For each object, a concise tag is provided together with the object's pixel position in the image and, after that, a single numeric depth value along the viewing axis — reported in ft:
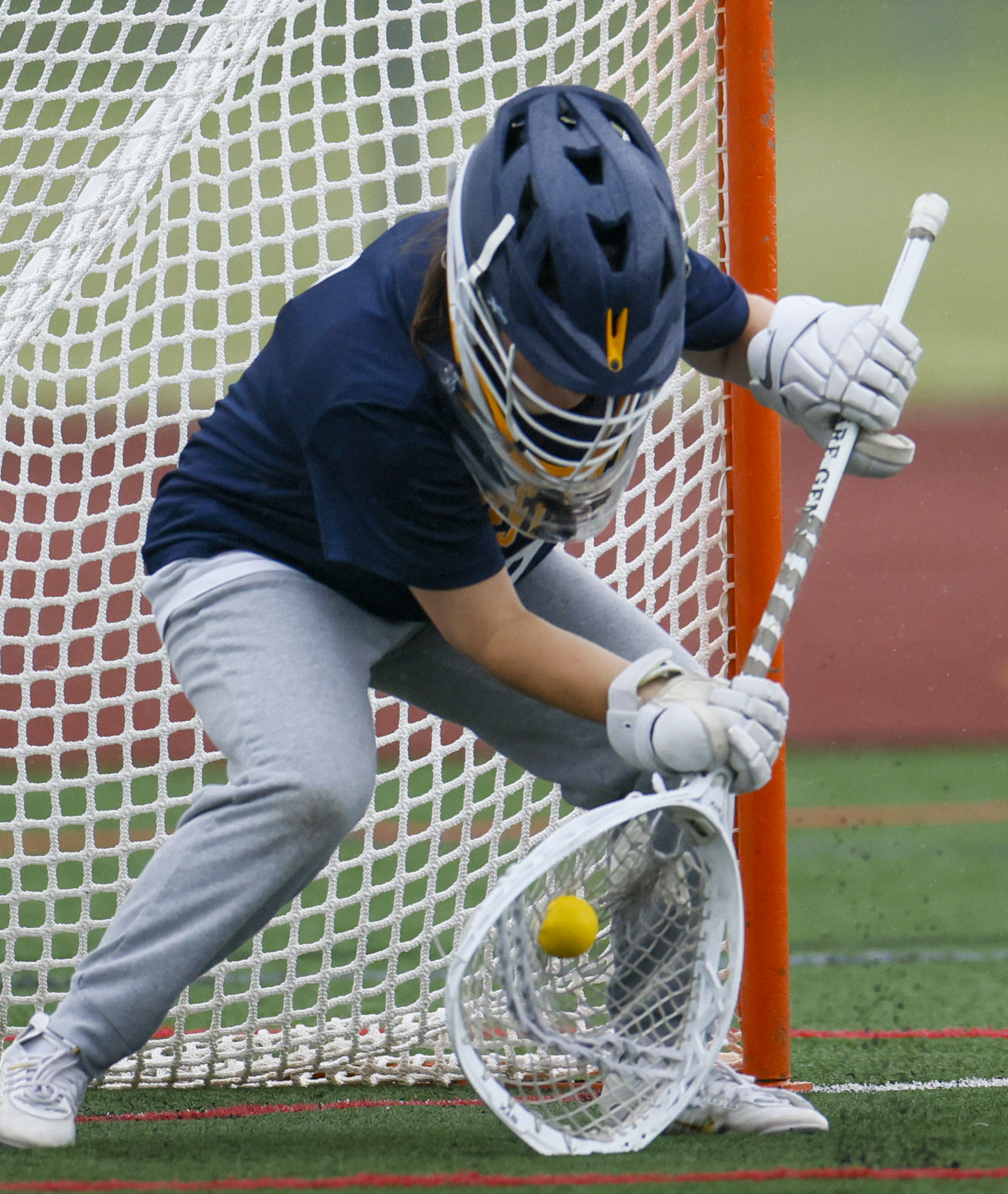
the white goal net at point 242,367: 55.55
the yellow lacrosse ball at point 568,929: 53.33
